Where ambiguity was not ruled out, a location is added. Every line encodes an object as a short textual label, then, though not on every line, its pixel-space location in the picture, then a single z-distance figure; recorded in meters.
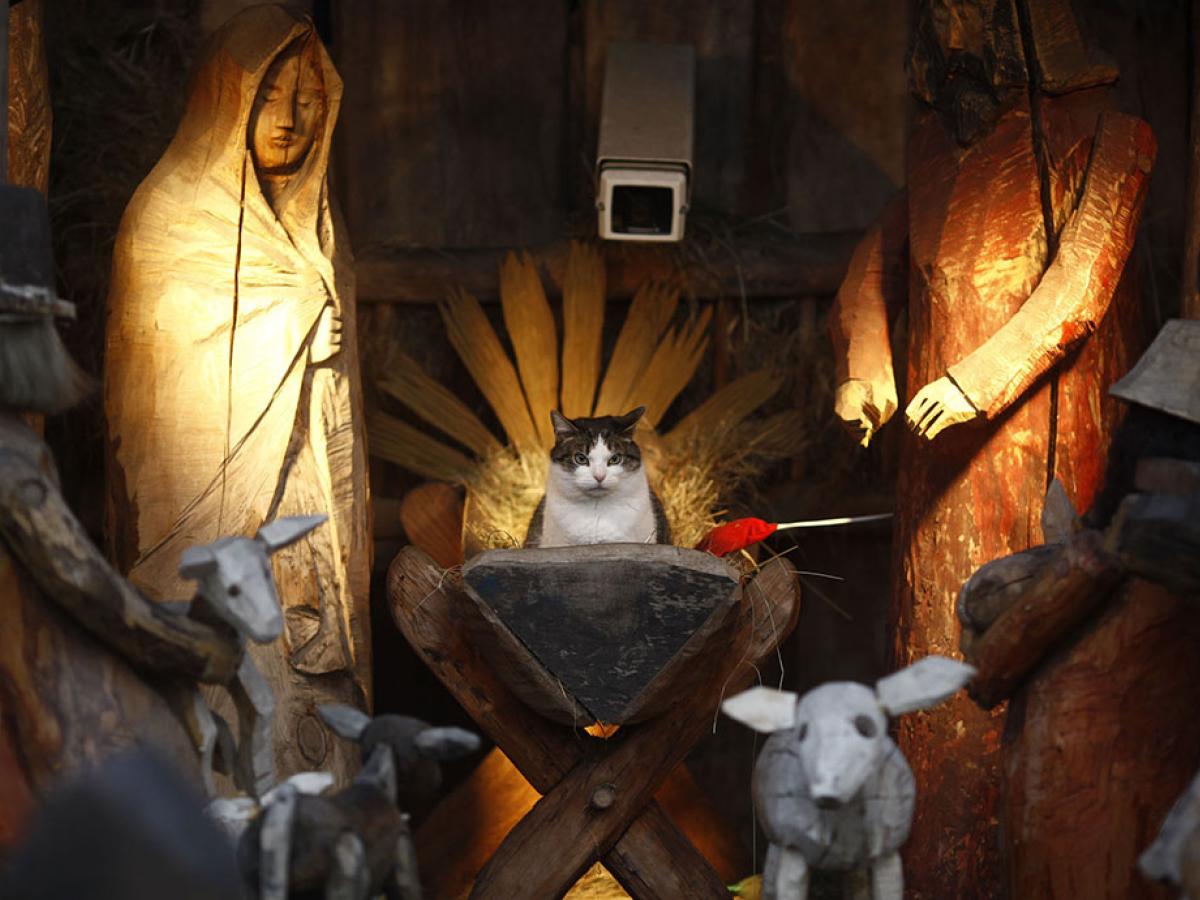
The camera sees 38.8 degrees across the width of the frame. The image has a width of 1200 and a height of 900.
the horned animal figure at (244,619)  2.81
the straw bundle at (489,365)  5.08
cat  4.12
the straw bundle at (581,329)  5.10
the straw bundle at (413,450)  5.02
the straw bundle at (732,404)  5.07
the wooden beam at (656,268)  5.20
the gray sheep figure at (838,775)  2.66
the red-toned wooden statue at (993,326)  3.83
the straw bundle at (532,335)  5.09
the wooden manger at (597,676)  3.52
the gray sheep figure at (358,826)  2.65
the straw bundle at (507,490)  4.70
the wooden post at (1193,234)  3.66
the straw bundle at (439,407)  5.06
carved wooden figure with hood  3.99
